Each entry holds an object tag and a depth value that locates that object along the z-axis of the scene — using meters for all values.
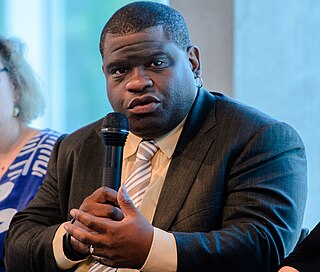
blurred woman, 4.39
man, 3.83
